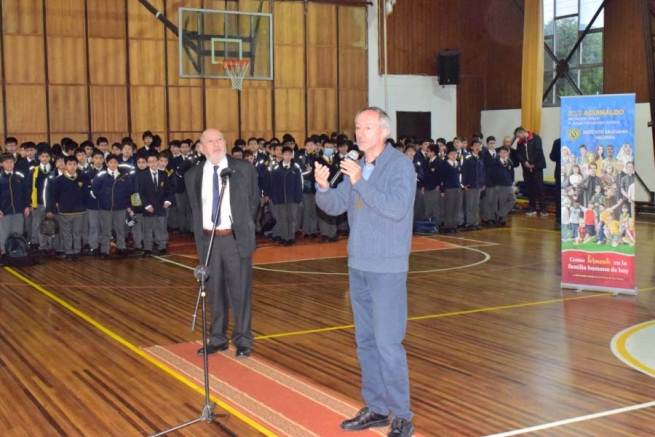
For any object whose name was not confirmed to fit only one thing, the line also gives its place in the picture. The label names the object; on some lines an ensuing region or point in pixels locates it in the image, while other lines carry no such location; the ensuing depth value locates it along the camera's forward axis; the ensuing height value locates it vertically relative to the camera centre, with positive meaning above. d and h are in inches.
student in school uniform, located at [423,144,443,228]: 671.1 -15.5
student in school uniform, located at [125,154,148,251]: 524.1 -24.9
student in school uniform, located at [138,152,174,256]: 531.2 -22.6
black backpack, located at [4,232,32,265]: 494.2 -50.6
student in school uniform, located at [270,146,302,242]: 593.3 -19.8
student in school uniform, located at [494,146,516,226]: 706.2 -19.4
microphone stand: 208.5 -64.1
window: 868.0 +133.8
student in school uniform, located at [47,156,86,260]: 515.2 -24.2
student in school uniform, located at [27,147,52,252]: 526.1 -17.5
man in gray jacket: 191.9 -19.8
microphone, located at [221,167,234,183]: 224.1 -1.8
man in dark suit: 277.3 -22.6
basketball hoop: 703.1 +86.3
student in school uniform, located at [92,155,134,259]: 519.8 -20.0
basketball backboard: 714.2 +112.6
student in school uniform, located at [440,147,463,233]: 665.0 -18.7
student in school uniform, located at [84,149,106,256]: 526.3 -24.1
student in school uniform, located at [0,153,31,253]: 489.1 -19.0
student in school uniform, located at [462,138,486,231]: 674.2 -14.1
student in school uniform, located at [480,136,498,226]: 700.7 -19.9
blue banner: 382.0 -11.0
